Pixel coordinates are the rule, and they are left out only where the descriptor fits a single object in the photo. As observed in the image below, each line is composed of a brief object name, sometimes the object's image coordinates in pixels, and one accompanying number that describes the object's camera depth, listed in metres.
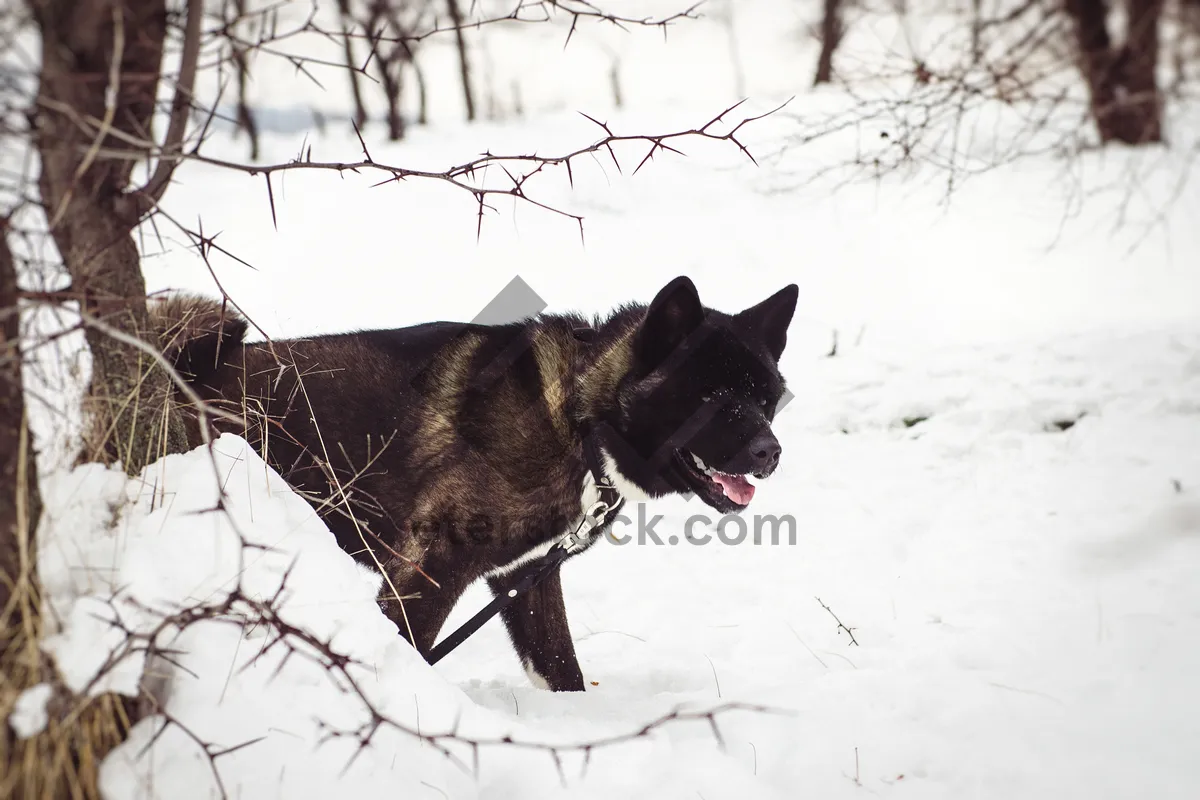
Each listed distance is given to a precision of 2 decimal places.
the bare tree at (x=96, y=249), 2.57
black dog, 3.33
